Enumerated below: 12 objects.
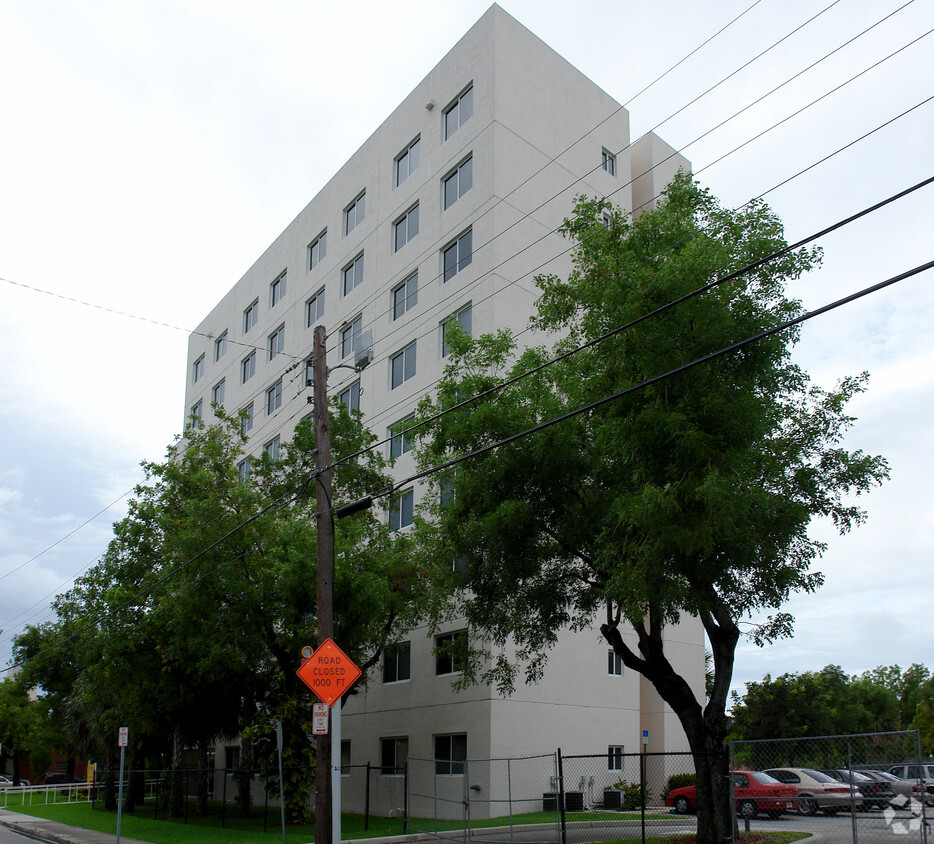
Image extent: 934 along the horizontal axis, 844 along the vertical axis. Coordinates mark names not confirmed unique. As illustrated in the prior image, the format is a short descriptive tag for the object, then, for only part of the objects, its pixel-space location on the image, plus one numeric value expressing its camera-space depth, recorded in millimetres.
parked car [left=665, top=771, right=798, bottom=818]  24891
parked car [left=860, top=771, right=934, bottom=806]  15758
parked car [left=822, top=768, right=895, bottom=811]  16484
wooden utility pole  15234
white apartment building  30344
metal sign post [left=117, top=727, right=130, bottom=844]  22547
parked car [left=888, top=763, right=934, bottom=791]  12656
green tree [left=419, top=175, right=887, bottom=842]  15258
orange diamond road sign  15062
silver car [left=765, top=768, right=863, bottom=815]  24422
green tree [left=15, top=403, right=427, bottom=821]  24141
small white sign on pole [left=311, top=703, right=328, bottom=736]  15102
